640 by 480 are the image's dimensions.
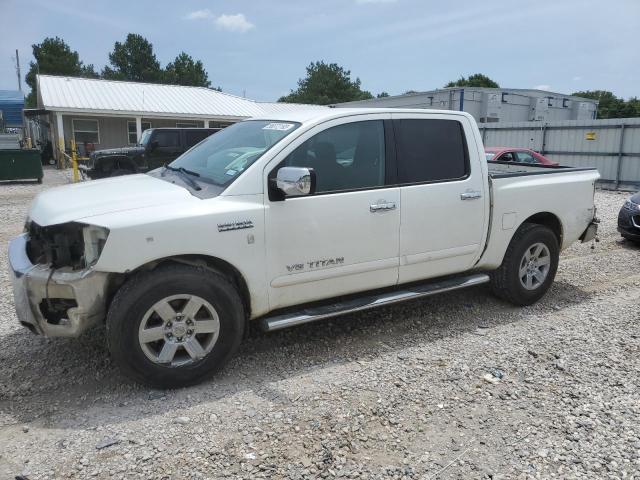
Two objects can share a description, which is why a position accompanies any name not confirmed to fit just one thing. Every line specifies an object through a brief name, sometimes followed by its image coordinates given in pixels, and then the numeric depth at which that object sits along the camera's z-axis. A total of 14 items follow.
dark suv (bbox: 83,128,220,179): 13.20
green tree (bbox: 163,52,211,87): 61.66
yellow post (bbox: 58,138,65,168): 22.76
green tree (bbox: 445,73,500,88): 63.94
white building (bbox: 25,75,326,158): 24.36
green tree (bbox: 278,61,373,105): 64.41
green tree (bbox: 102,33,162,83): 61.50
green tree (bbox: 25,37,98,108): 60.78
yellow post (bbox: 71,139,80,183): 16.41
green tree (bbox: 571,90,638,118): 57.06
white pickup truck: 3.23
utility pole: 59.38
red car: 13.18
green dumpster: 16.44
